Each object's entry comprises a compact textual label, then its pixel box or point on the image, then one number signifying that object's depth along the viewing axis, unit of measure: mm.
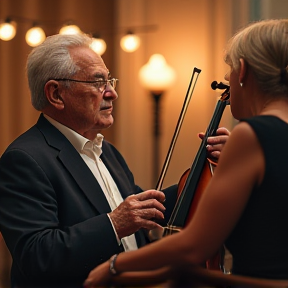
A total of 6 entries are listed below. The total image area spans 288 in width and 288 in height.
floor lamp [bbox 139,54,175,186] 12397
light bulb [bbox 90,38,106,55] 11566
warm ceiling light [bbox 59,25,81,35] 10947
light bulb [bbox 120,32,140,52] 13447
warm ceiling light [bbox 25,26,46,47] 11907
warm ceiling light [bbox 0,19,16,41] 11880
